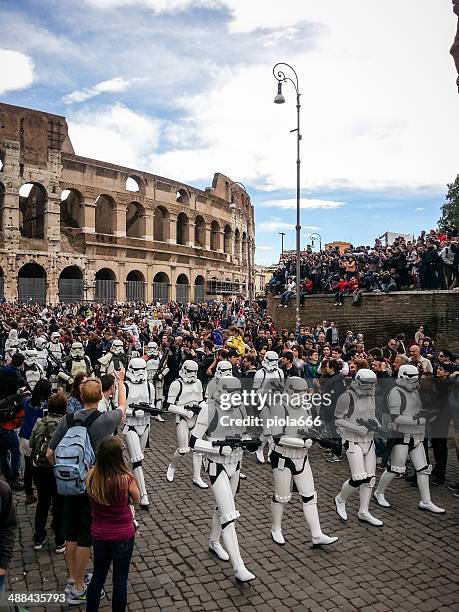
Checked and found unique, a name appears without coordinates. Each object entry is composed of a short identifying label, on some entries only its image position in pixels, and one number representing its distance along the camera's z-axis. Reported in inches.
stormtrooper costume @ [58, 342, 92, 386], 410.2
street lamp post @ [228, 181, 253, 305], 1711.9
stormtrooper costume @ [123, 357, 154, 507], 263.4
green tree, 1947.6
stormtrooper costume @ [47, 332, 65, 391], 473.2
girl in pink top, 143.1
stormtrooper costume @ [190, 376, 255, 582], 197.8
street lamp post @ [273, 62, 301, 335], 619.8
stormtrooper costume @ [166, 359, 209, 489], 300.2
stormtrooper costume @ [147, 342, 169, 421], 442.6
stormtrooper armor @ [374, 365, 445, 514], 261.3
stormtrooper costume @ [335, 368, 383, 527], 246.7
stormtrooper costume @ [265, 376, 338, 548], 221.6
